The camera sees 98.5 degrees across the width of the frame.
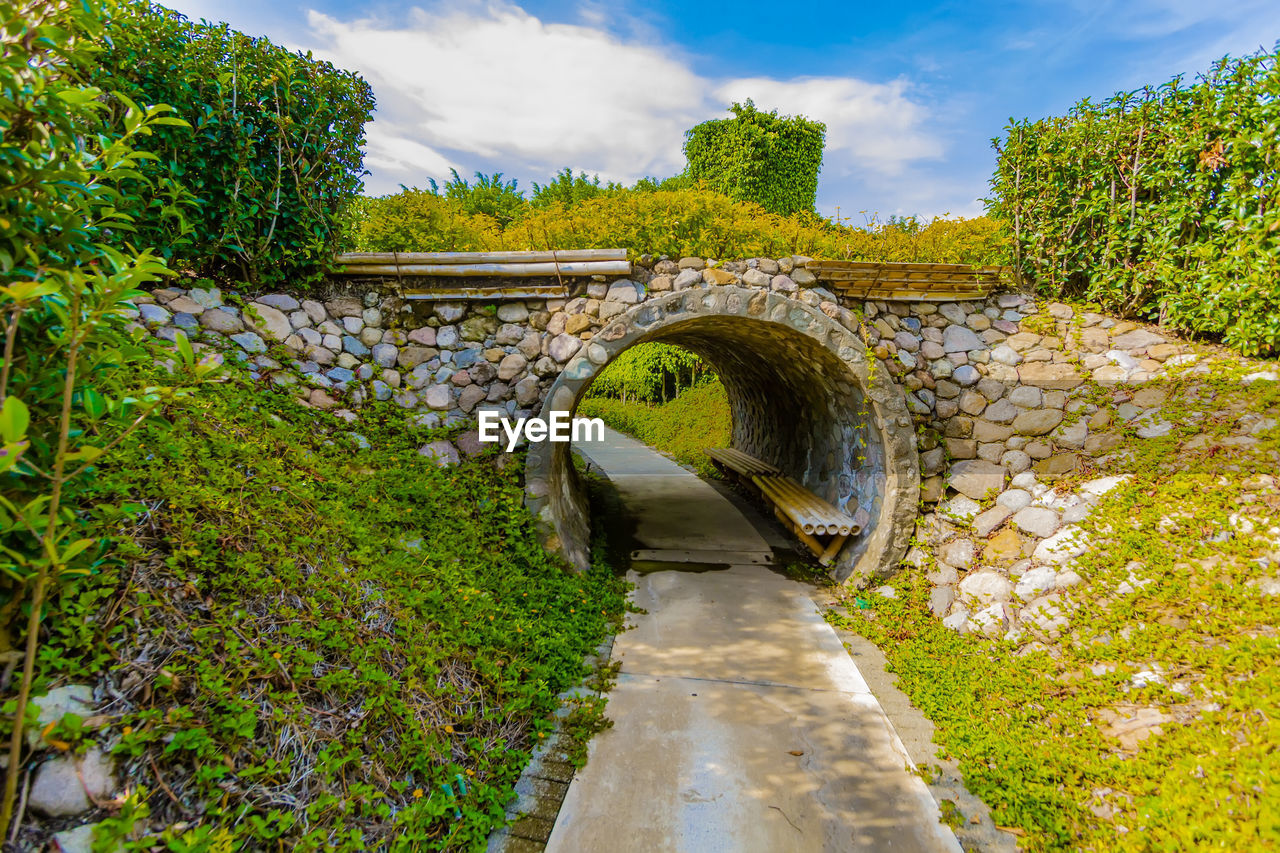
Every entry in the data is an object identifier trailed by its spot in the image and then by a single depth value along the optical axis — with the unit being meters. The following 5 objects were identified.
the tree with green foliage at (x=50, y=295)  1.45
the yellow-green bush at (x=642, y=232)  5.42
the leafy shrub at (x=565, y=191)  15.88
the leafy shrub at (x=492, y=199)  12.46
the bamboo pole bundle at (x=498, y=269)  5.04
